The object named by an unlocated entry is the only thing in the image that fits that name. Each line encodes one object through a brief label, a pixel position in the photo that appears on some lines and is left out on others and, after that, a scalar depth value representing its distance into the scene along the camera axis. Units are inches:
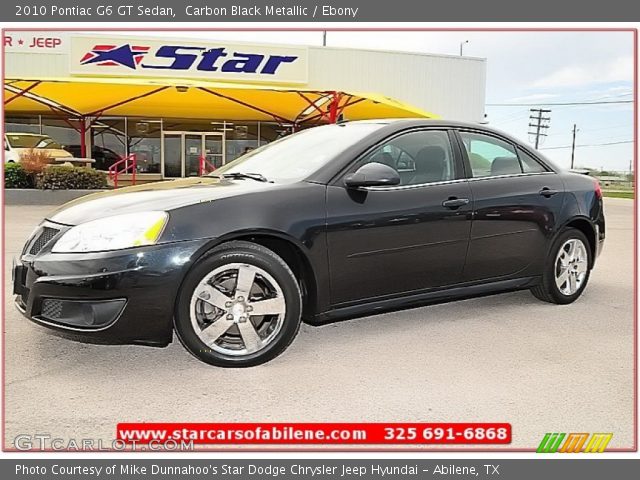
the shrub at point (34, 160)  594.9
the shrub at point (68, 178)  581.3
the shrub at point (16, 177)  588.4
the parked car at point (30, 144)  684.7
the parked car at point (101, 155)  916.0
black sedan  138.4
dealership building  738.2
